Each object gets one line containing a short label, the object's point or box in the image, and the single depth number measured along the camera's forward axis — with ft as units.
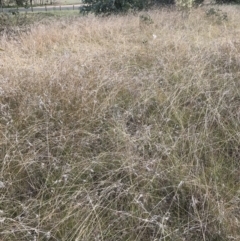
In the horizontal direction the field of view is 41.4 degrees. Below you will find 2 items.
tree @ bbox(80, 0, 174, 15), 31.99
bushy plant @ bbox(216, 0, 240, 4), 59.81
